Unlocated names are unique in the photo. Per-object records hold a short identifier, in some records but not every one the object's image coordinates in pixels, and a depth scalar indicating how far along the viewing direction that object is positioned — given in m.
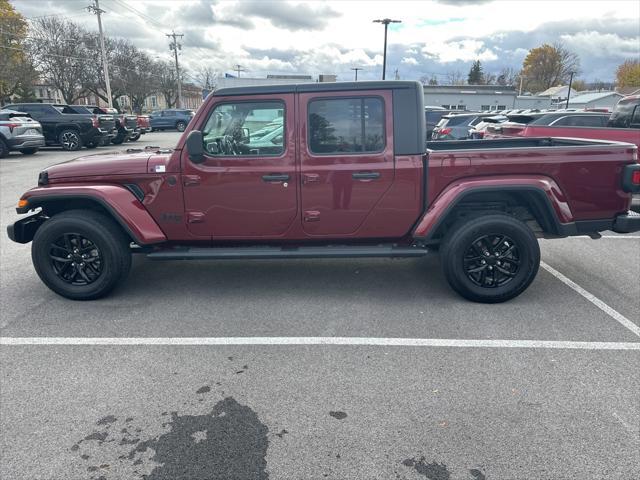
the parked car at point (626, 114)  7.83
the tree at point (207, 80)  80.24
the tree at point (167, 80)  66.38
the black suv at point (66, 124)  17.20
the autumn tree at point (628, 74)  77.56
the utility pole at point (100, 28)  35.34
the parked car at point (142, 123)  23.10
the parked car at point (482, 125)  12.11
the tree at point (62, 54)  42.59
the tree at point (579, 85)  92.12
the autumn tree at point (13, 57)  36.28
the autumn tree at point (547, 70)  88.62
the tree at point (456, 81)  103.97
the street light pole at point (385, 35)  34.41
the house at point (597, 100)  56.06
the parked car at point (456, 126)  15.21
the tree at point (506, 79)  94.19
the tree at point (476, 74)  98.19
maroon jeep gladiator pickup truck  4.06
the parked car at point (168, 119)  34.75
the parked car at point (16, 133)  15.10
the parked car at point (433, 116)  19.36
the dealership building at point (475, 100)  54.44
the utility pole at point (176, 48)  58.86
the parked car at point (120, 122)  18.89
